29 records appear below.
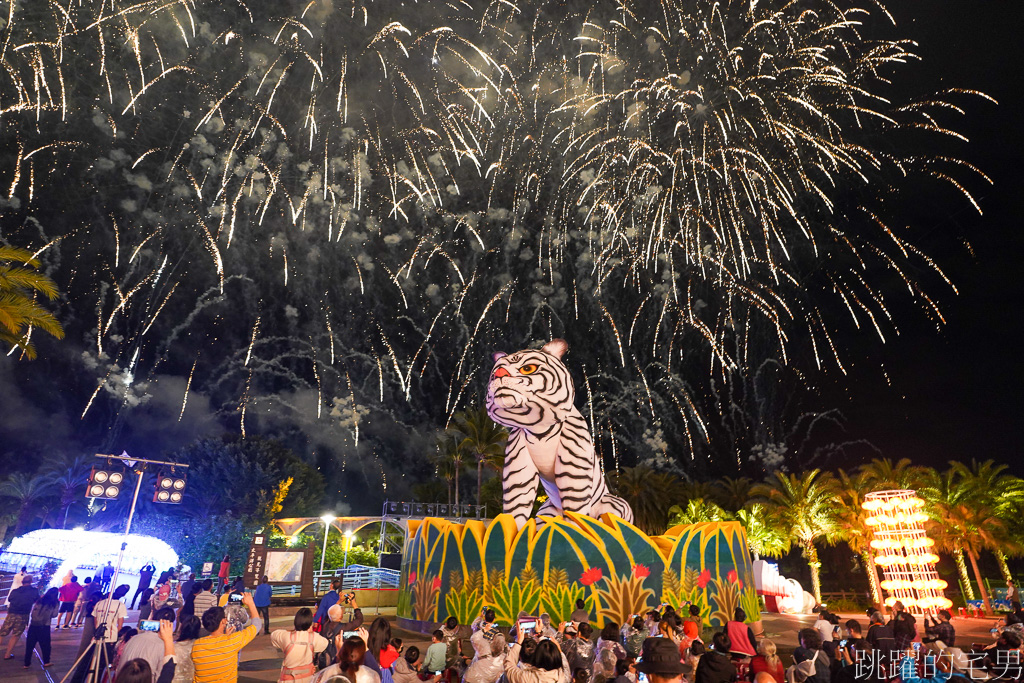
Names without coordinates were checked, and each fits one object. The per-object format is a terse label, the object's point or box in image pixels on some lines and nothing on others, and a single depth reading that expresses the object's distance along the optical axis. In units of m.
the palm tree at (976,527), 28.28
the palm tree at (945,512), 28.84
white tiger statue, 15.71
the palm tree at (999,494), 27.83
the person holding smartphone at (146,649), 5.34
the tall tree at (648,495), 44.62
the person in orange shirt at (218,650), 5.18
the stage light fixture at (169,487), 11.27
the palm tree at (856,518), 31.09
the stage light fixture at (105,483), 10.41
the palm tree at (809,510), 32.94
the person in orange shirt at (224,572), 21.09
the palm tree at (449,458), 44.06
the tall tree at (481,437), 42.16
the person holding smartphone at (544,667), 5.05
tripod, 7.37
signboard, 17.84
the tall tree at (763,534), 35.38
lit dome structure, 22.34
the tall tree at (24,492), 40.97
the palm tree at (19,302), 12.16
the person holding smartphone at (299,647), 5.51
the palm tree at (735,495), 42.31
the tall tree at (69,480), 41.50
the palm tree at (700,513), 38.09
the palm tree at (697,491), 43.62
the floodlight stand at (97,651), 7.34
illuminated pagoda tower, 19.14
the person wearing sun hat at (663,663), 3.95
